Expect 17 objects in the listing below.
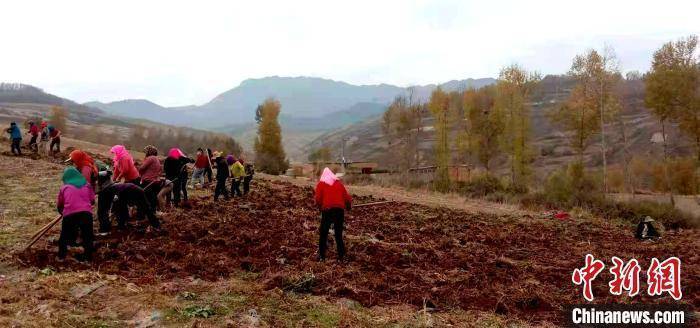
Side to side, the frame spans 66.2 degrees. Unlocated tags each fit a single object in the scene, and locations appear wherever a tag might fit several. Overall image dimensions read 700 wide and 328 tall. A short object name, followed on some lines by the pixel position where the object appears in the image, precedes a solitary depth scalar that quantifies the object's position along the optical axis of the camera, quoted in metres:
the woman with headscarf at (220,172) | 16.73
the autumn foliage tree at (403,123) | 62.86
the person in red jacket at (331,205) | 10.02
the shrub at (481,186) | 37.66
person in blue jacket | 24.72
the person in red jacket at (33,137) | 26.70
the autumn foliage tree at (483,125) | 50.84
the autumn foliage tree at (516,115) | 45.62
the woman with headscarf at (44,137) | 27.40
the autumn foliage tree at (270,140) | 61.28
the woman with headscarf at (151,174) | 12.37
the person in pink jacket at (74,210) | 9.04
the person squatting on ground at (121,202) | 11.09
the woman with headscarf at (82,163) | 9.70
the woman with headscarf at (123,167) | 11.36
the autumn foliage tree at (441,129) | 49.22
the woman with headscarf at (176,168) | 14.11
